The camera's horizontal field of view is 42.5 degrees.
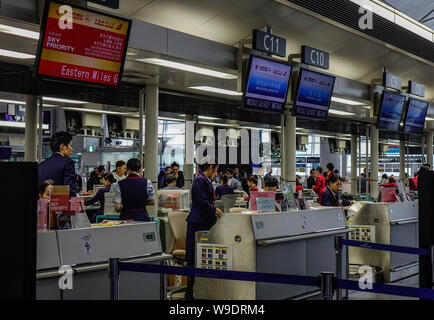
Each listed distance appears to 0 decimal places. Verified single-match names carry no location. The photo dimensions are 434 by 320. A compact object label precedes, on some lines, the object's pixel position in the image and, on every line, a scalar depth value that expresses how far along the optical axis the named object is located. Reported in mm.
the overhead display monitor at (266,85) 8172
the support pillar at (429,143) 20309
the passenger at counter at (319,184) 12938
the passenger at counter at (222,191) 11781
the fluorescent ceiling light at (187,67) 7702
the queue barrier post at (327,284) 3266
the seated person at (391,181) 11454
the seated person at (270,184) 7449
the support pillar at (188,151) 15195
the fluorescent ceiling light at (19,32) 5930
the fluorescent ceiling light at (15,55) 7547
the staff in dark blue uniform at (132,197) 6570
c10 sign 9508
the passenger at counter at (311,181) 18359
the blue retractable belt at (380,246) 4520
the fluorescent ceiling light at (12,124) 15503
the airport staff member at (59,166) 5980
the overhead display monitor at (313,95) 9375
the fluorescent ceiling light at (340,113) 14883
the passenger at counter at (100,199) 8612
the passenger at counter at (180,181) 16094
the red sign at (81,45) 5297
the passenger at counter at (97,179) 15016
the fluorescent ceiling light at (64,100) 12016
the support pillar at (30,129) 10867
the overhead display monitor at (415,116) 13133
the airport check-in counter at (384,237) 7863
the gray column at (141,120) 9539
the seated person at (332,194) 8086
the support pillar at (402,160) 20688
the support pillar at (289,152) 11766
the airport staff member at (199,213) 6293
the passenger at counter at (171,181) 10348
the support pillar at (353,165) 20734
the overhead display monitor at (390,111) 12133
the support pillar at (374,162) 16000
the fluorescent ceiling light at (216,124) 18766
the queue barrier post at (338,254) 5316
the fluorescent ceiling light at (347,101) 12406
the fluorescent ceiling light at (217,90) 10786
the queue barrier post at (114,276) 3752
